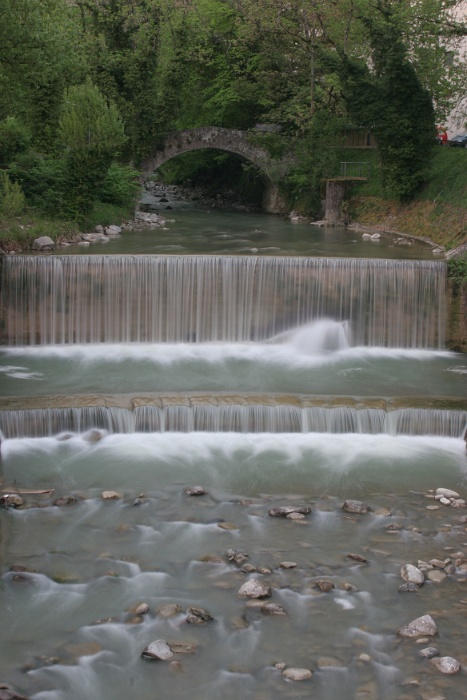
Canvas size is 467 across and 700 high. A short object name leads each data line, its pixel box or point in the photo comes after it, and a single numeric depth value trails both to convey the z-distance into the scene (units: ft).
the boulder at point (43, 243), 69.97
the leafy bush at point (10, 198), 72.08
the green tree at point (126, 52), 99.91
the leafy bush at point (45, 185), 78.18
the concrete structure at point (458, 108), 75.96
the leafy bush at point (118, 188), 90.38
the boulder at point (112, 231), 82.42
